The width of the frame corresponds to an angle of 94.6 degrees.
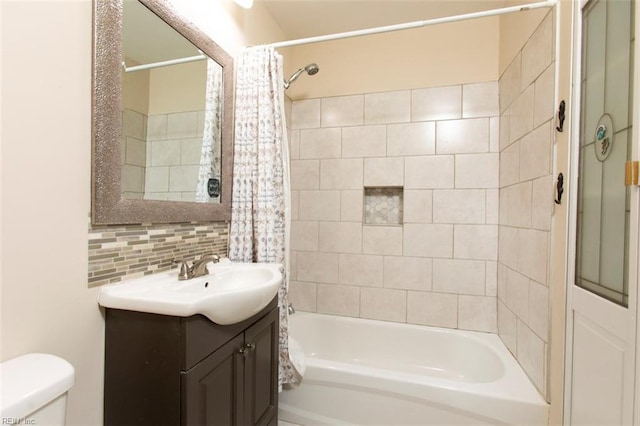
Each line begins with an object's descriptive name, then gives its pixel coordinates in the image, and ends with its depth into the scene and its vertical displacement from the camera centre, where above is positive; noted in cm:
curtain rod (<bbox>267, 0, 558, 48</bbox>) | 130 +92
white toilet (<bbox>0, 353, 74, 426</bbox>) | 59 -39
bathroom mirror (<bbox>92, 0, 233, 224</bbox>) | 98 +37
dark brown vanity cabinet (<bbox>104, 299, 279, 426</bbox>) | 88 -52
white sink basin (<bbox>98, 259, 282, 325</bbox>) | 88 -29
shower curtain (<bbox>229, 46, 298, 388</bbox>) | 158 +20
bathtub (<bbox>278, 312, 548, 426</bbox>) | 140 -95
